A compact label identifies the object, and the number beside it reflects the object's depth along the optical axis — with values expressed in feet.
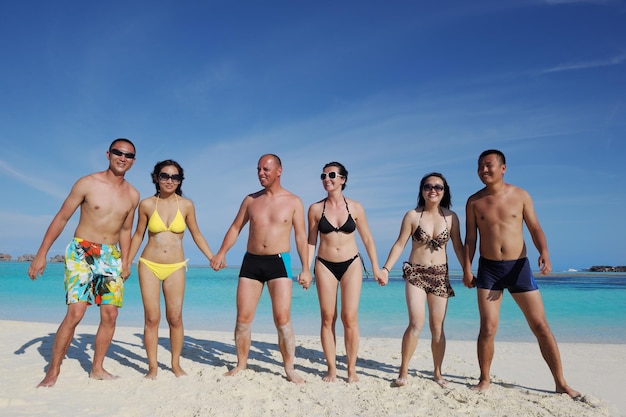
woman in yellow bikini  17.08
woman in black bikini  17.02
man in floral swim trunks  16.15
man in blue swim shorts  16.10
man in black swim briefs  17.30
